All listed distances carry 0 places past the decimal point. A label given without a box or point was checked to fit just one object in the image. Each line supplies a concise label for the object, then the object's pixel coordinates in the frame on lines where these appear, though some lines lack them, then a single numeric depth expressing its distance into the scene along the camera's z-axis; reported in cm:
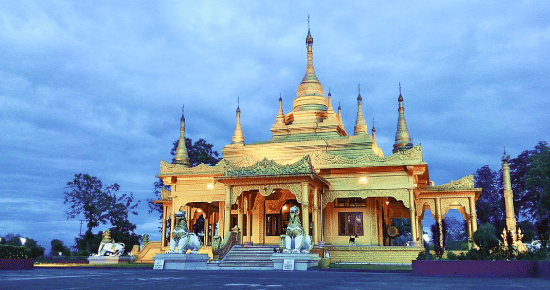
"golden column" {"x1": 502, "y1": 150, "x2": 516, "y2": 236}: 2884
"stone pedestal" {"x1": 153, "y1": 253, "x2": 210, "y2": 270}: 2019
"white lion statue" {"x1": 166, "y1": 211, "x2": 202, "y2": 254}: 2086
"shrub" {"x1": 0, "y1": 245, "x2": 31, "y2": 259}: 1770
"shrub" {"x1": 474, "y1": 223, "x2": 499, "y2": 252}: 1380
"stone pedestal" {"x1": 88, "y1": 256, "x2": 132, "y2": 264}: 2689
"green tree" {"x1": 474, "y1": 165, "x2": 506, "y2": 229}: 4822
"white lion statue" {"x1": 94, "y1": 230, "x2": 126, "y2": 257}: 2759
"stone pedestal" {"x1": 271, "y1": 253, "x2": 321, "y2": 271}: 1908
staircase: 2102
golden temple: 2448
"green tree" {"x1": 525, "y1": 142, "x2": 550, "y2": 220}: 3322
